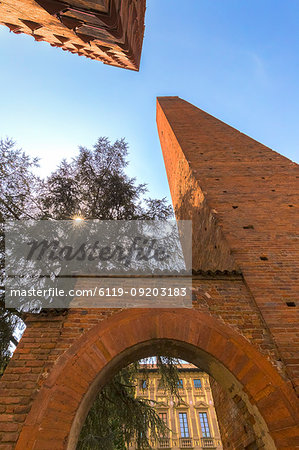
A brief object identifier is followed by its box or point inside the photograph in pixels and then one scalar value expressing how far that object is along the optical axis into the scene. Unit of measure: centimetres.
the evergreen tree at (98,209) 568
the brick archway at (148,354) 270
